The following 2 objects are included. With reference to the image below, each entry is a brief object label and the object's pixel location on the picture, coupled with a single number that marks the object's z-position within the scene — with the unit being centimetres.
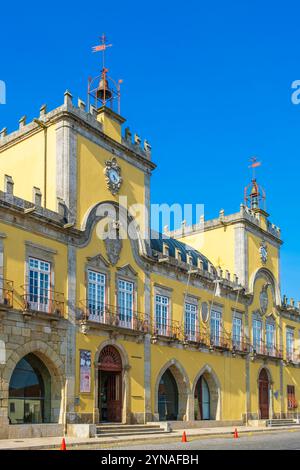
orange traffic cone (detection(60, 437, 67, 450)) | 2211
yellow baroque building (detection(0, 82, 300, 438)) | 2748
